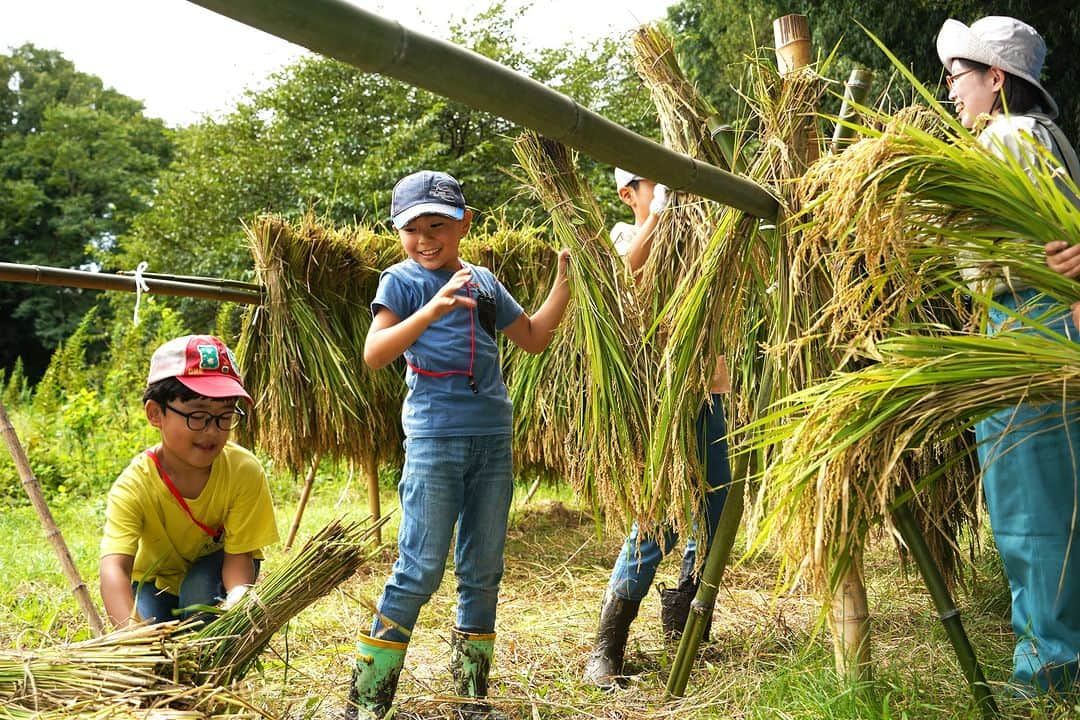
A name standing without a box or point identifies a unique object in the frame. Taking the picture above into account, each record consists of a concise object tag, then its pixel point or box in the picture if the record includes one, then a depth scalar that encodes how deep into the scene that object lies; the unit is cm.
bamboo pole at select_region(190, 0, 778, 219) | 125
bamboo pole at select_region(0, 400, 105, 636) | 256
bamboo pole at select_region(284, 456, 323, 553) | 466
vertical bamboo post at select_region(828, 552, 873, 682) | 224
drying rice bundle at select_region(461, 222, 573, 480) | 461
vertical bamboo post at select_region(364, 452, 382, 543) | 474
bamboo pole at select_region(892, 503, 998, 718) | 193
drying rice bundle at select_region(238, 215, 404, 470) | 436
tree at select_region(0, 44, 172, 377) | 1895
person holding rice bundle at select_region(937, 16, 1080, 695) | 202
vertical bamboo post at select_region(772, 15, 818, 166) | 237
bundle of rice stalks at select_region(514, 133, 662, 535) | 255
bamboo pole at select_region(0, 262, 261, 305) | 309
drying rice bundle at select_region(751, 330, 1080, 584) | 159
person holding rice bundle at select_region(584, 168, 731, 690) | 272
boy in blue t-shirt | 243
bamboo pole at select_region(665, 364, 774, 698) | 221
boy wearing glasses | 230
